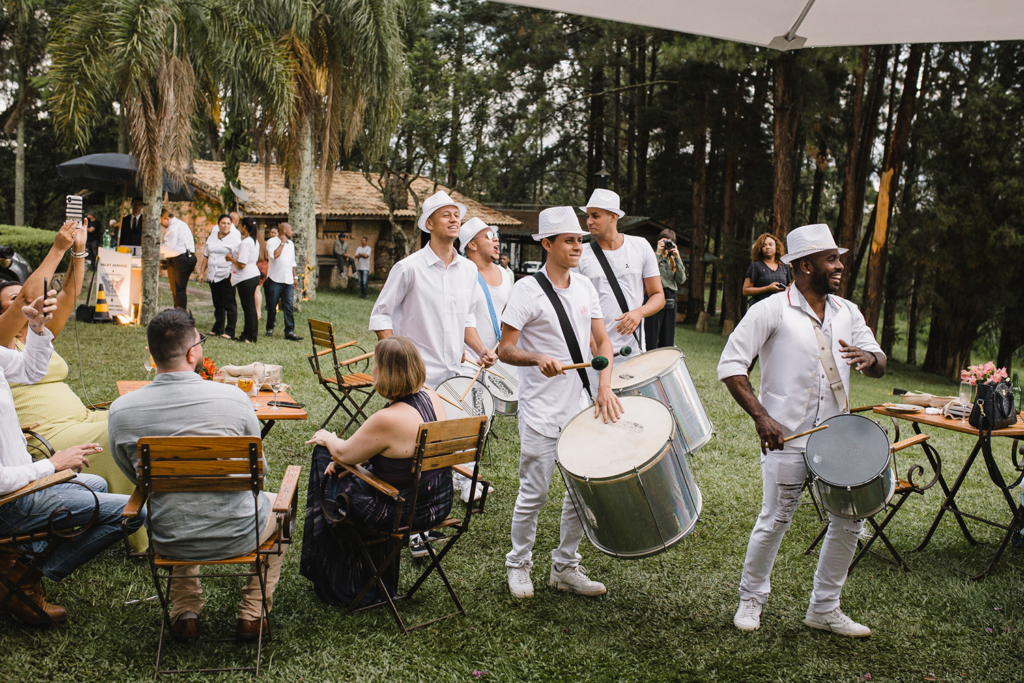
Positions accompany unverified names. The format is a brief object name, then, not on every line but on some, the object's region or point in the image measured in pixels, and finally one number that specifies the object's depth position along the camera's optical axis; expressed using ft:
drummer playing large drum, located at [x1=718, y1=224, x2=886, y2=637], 12.55
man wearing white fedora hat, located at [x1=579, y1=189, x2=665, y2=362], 17.39
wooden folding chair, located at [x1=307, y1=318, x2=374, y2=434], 23.02
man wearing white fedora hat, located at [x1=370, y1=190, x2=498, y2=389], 16.83
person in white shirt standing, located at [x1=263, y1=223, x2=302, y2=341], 40.14
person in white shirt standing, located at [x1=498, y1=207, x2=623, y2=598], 13.80
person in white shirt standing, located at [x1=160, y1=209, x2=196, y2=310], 39.65
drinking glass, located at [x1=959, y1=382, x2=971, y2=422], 17.18
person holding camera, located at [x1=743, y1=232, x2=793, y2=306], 32.83
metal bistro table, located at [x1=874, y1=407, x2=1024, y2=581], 15.80
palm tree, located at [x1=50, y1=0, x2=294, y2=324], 34.96
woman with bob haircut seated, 11.98
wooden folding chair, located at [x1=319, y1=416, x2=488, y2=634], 11.78
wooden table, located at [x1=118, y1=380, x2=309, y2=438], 15.81
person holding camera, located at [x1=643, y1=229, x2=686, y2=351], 32.19
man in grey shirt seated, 10.69
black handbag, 15.60
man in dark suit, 41.78
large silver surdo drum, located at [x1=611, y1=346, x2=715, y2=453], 14.51
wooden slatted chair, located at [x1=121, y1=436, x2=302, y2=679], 10.14
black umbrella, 45.39
